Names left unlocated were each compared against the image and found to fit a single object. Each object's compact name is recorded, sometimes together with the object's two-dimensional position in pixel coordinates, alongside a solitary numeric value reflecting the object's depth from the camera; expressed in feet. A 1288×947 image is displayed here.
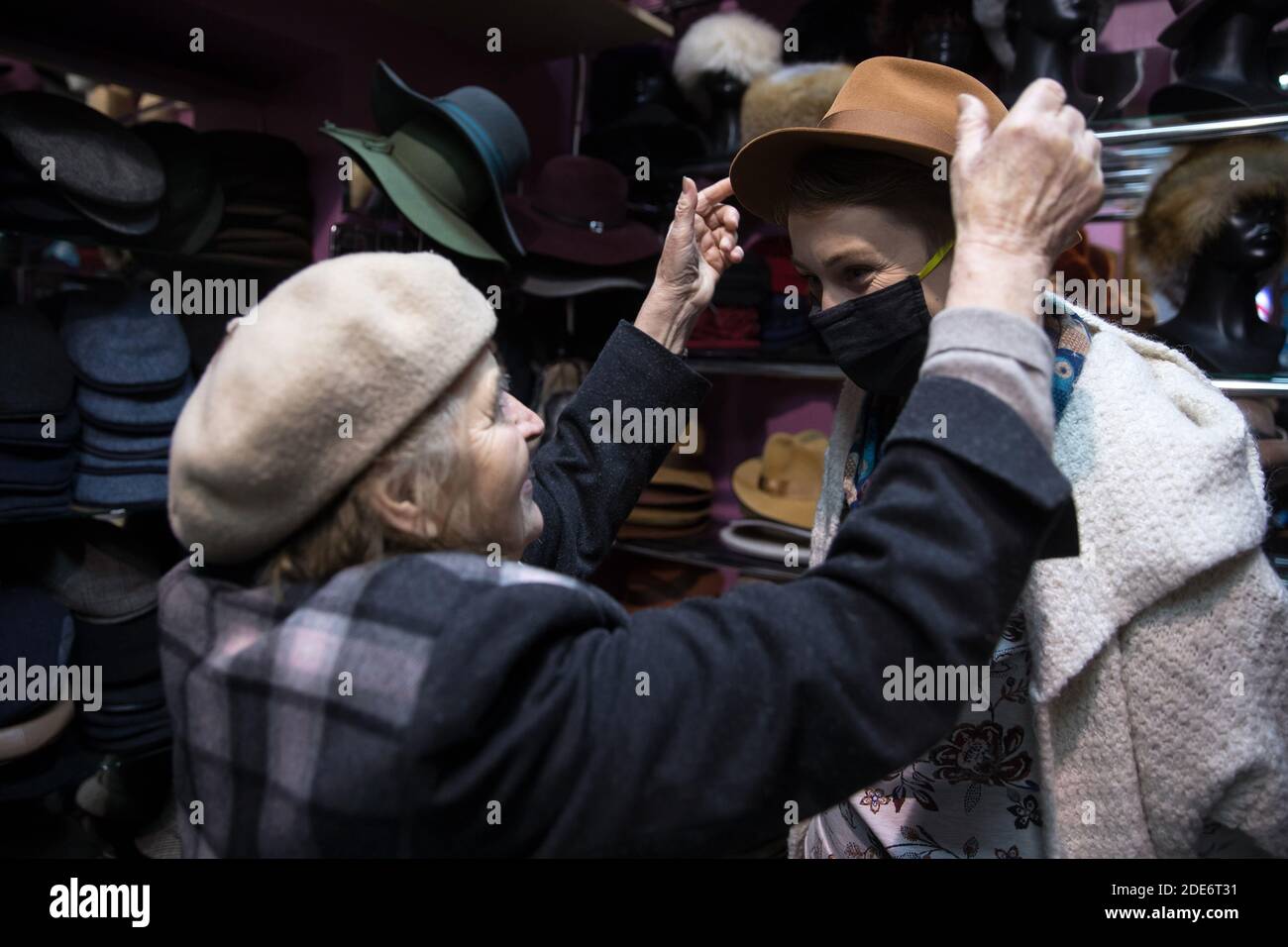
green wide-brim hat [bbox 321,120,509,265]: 6.42
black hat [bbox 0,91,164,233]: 6.18
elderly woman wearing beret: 2.07
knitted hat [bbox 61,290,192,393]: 6.78
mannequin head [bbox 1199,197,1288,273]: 5.28
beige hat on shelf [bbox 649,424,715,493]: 8.49
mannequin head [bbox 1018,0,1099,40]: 5.97
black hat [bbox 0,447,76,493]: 6.12
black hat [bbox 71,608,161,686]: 6.83
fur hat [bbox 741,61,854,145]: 6.89
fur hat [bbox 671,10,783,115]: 7.71
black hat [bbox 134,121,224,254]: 7.21
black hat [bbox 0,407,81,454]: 6.13
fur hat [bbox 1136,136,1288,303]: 5.25
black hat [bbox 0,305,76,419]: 6.18
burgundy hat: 7.97
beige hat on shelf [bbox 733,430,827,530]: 7.88
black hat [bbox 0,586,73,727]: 6.15
